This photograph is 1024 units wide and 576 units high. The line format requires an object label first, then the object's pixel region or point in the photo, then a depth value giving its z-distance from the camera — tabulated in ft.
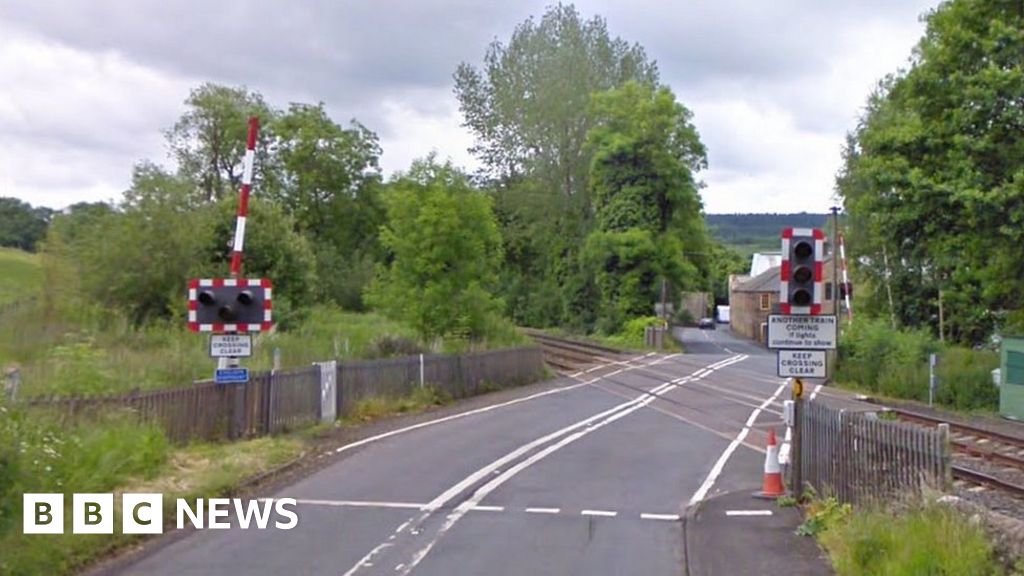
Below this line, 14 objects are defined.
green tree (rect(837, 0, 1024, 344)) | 102.42
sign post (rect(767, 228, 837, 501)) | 47.93
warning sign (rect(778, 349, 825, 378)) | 48.98
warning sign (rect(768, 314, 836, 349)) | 48.85
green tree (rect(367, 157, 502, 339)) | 127.75
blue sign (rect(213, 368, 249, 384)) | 62.90
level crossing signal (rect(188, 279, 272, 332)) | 61.77
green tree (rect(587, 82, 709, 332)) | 246.68
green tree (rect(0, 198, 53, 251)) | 222.69
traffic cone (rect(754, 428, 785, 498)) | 52.85
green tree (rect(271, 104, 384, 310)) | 257.96
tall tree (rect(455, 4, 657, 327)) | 258.16
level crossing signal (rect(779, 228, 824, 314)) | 47.91
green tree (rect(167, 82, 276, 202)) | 235.20
